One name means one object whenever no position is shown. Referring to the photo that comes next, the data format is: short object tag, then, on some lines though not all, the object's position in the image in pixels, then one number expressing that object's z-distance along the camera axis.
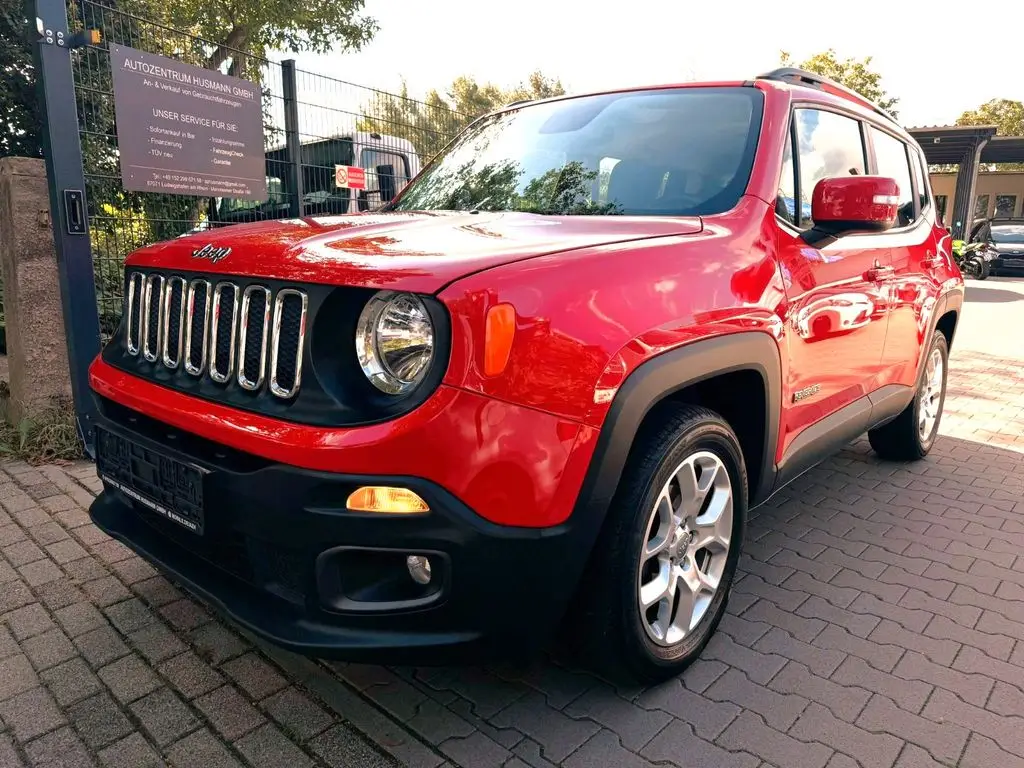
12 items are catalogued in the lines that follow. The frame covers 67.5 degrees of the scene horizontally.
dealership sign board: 4.18
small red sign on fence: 5.87
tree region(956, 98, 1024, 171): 48.45
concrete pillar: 4.21
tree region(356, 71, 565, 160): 6.33
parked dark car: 20.31
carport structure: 19.09
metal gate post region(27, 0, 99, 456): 3.72
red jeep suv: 1.72
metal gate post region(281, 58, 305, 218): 5.32
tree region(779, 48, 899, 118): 32.12
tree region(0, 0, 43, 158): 8.34
